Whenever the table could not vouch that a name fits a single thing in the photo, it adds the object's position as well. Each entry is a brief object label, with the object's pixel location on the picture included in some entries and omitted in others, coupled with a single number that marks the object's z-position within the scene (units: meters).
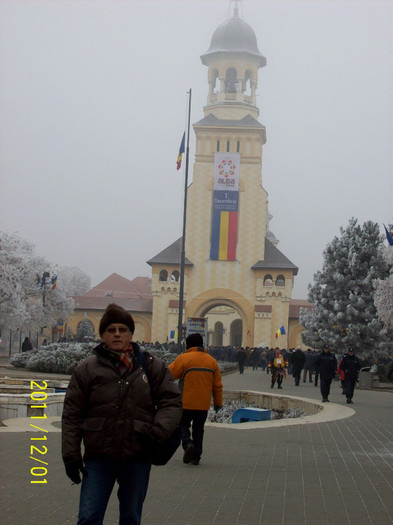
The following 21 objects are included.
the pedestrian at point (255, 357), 56.66
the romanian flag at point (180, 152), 39.28
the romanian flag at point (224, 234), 69.31
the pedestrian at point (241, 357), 43.65
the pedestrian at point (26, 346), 43.59
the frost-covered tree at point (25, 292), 56.81
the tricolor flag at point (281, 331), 66.89
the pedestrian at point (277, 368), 27.97
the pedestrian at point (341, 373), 21.73
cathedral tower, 68.62
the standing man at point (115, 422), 4.99
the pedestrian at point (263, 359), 56.59
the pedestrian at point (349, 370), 21.22
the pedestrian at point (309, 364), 35.25
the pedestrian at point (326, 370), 20.64
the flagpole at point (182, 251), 34.97
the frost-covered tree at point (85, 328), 76.06
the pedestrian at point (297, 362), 31.69
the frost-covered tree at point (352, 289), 44.97
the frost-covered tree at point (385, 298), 41.16
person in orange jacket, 9.82
